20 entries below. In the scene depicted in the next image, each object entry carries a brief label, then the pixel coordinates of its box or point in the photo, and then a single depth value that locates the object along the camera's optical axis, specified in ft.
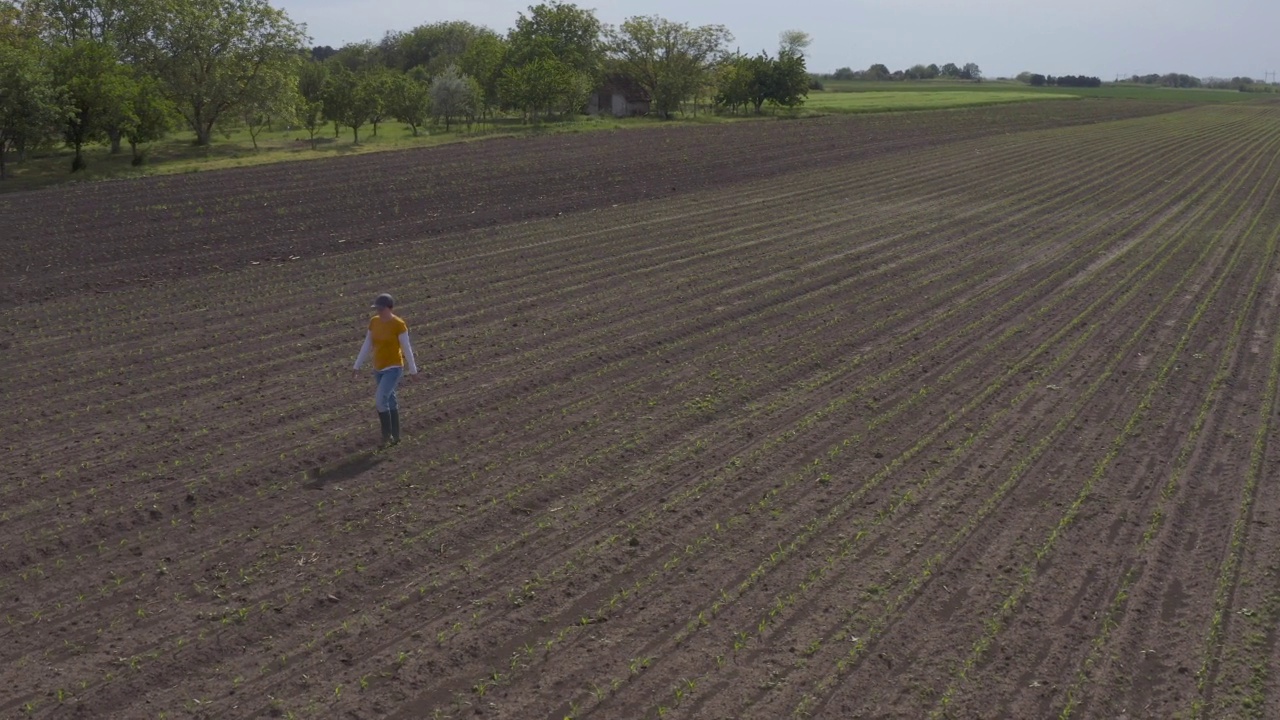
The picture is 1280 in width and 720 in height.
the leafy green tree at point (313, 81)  194.86
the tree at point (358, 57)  343.67
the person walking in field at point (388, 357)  37.11
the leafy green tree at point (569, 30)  266.98
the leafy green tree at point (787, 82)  254.06
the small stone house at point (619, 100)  260.83
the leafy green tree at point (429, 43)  352.08
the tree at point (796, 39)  433.07
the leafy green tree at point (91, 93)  113.09
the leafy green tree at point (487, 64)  218.26
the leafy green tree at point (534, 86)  200.75
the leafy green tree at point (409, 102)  174.60
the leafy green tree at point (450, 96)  196.44
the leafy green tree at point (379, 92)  157.48
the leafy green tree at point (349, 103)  155.33
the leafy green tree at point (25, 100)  104.12
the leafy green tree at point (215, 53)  141.69
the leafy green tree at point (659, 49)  259.19
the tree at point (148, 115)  119.85
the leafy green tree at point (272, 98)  145.89
